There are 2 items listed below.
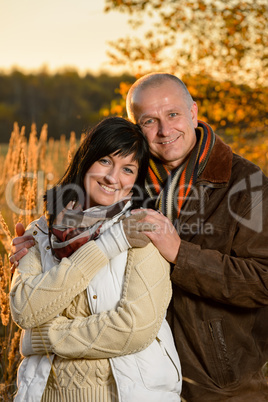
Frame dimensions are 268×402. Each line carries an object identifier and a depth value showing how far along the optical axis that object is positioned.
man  2.94
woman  2.77
